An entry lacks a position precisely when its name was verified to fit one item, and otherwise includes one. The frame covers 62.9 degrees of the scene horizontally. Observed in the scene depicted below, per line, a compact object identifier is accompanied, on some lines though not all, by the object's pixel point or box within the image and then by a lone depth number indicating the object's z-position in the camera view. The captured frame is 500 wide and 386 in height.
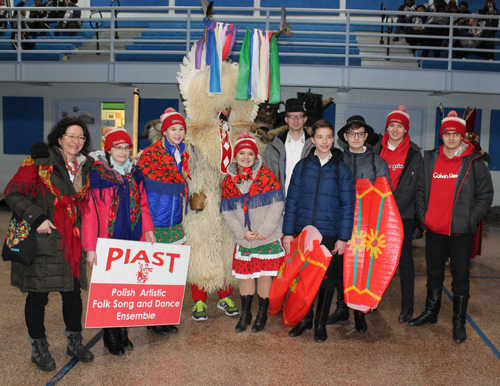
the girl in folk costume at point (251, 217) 2.95
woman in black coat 2.26
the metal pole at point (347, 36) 7.43
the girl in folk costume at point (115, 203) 2.49
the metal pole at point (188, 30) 7.43
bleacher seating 9.22
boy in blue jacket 2.82
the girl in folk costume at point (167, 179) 2.88
